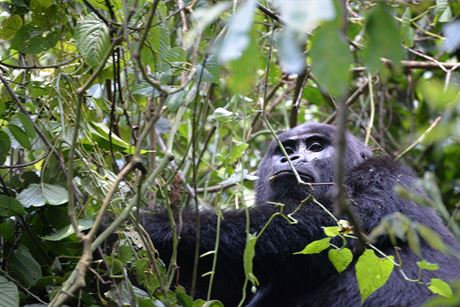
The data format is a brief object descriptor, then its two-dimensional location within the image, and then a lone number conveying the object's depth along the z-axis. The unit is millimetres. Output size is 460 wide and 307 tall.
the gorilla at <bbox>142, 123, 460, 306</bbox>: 5922
